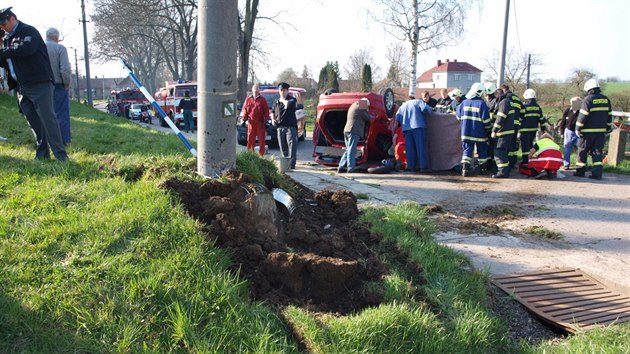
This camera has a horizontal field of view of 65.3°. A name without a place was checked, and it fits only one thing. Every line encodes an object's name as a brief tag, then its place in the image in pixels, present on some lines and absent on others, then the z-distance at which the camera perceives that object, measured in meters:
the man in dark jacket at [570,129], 11.78
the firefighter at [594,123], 10.13
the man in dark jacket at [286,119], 11.01
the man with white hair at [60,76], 7.68
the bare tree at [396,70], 35.97
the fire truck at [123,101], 34.72
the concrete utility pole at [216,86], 4.15
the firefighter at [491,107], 10.84
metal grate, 3.89
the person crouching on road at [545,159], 10.11
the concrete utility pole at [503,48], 13.70
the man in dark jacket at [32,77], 5.36
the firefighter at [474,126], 10.25
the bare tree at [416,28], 22.72
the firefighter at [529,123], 11.05
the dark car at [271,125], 15.36
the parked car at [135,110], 32.06
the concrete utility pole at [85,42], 30.81
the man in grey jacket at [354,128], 10.32
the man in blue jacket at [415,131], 10.50
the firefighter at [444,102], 17.01
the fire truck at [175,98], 24.84
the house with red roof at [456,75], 90.75
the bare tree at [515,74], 37.14
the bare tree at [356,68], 51.21
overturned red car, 11.04
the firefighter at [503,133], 10.23
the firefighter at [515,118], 10.48
